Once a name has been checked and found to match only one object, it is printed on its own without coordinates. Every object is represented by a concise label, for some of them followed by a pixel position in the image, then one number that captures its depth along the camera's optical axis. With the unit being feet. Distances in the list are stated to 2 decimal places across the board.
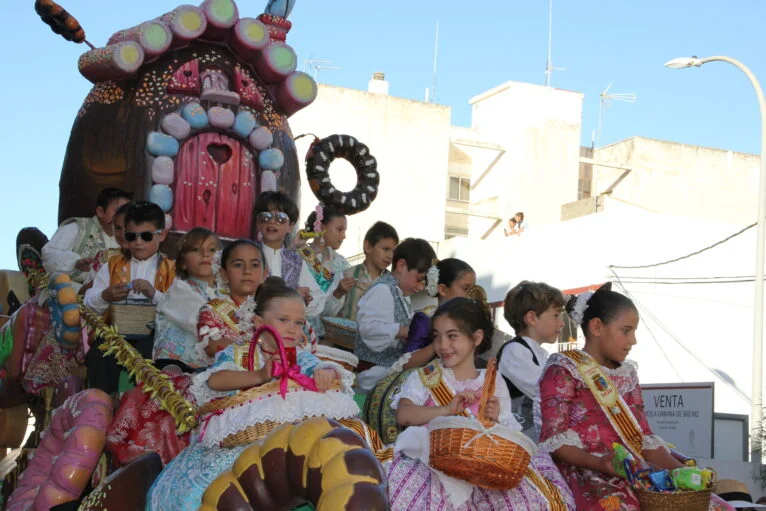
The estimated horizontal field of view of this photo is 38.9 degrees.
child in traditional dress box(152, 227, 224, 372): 20.58
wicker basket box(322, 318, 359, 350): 24.72
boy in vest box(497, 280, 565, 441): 19.90
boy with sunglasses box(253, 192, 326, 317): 24.52
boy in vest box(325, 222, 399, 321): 26.50
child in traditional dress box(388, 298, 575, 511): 15.87
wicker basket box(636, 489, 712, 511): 15.20
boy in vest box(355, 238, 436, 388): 22.72
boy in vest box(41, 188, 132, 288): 25.53
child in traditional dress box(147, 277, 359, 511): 14.58
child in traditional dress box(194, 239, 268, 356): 16.51
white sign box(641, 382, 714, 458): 33.65
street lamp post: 51.31
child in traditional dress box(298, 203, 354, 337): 26.86
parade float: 23.04
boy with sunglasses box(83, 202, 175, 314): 22.50
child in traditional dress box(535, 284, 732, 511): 16.84
